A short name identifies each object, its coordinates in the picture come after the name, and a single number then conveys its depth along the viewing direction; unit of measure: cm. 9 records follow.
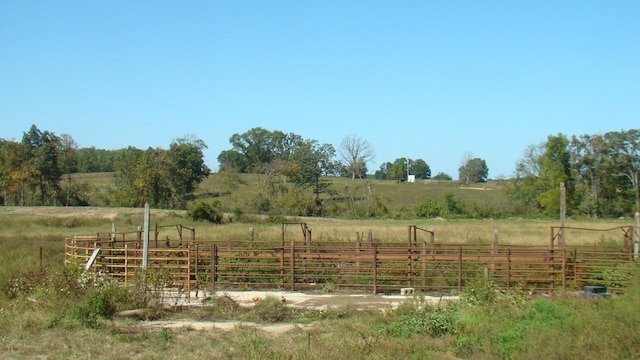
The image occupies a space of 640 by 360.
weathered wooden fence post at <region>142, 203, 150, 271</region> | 1909
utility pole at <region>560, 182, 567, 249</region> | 2352
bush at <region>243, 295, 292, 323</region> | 1603
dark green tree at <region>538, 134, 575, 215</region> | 7369
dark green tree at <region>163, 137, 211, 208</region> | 8938
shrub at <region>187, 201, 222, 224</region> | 5709
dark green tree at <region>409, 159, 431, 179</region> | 19012
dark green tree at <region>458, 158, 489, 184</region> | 15939
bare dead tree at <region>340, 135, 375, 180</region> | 9969
